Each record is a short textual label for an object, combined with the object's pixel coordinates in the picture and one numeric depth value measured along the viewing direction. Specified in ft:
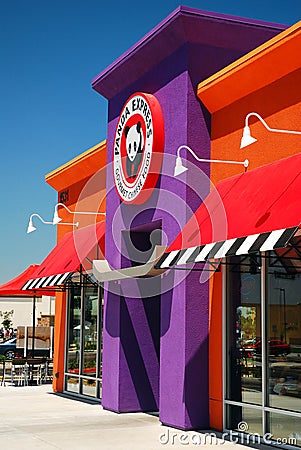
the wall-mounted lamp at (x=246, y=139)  32.12
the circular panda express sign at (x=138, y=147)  45.42
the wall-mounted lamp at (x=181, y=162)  38.99
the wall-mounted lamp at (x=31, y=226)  56.14
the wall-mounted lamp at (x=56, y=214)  58.16
